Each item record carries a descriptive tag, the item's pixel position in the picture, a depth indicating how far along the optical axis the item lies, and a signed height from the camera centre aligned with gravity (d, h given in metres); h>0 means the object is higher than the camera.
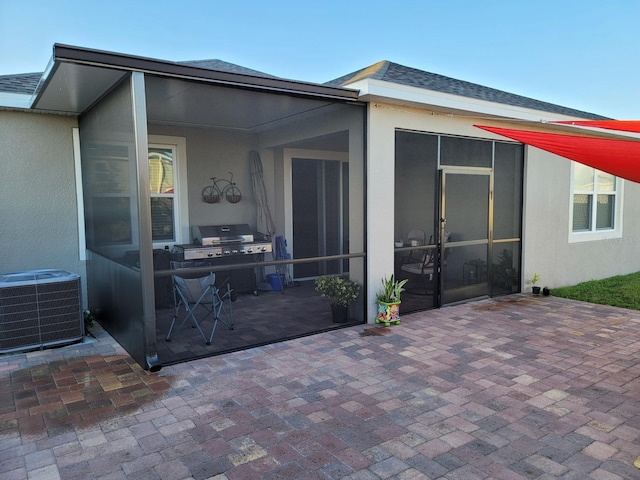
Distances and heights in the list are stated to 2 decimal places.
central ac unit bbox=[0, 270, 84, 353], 4.10 -0.92
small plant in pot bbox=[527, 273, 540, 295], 6.83 -1.17
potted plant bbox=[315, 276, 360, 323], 5.06 -0.95
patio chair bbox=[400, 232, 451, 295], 5.73 -0.78
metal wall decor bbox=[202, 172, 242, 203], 6.83 +0.33
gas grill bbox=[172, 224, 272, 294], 6.32 -0.54
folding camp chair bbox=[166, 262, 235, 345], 4.58 -0.90
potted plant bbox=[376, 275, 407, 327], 5.05 -1.06
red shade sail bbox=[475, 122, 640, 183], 3.60 +0.48
